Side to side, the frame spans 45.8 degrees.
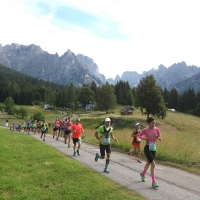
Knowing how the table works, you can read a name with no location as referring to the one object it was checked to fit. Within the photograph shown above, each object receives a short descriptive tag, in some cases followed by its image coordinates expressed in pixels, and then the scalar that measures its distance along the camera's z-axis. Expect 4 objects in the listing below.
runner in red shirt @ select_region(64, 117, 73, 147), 19.50
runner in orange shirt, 14.88
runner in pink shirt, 8.34
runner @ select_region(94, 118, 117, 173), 10.15
